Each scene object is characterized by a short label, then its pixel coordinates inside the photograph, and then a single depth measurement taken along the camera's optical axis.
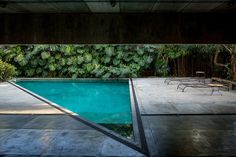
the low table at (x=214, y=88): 6.56
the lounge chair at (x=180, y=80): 9.33
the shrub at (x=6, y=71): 9.83
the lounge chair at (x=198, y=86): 7.05
